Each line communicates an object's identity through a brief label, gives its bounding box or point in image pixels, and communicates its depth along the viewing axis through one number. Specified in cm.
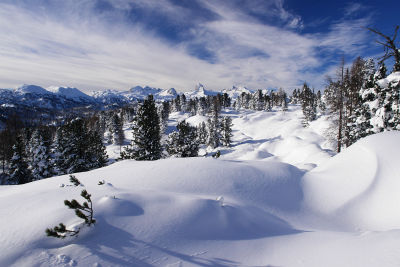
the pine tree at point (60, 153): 2302
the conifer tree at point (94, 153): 2471
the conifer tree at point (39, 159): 2484
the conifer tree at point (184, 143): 2117
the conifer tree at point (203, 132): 5984
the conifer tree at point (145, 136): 2011
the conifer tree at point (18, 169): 2753
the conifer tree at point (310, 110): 5416
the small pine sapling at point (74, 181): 559
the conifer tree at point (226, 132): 4886
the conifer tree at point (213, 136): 5112
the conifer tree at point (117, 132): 6299
